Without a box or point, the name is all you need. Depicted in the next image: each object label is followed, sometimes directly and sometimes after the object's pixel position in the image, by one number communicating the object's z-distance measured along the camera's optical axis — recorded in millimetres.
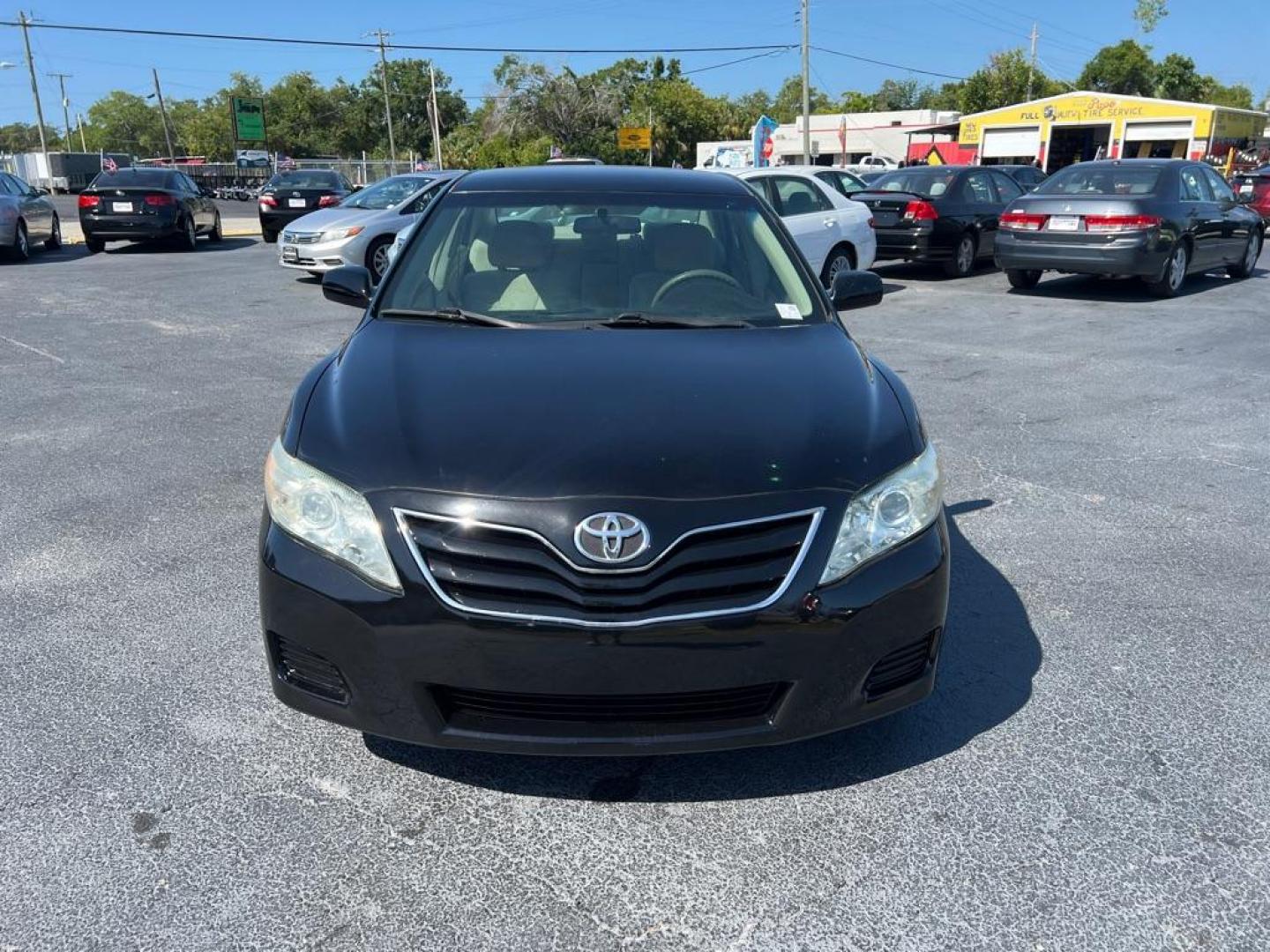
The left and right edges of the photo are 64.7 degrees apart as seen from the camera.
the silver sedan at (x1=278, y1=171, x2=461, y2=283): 12961
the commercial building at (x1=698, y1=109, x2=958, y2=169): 66062
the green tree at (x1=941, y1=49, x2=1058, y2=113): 62281
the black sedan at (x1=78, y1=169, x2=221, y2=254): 17641
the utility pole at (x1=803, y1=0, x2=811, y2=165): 38938
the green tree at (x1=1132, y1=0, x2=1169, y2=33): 69750
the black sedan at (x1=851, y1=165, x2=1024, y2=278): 13742
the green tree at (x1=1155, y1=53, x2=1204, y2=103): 71688
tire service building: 44438
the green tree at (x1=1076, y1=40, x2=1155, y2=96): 74875
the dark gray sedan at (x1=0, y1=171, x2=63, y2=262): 15812
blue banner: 28297
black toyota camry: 2291
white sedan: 11391
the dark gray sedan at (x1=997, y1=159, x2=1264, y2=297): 11344
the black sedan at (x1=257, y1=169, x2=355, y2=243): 20047
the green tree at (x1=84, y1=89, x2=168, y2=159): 132500
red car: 19120
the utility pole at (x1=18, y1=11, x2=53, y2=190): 61094
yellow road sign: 60594
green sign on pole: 55719
